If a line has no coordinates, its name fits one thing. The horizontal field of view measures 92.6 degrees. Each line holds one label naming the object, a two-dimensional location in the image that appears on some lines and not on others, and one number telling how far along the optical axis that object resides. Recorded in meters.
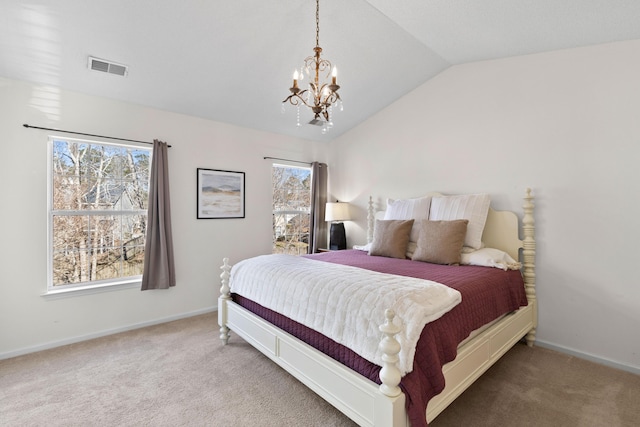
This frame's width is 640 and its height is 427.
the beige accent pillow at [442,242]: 2.62
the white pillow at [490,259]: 2.53
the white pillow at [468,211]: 2.84
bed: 1.37
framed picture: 3.67
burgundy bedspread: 1.44
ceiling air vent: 2.51
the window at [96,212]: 2.91
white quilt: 1.48
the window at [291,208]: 4.45
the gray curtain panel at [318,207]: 4.56
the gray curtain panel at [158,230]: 3.21
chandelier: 1.92
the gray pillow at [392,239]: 2.97
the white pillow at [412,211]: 3.08
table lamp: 4.34
